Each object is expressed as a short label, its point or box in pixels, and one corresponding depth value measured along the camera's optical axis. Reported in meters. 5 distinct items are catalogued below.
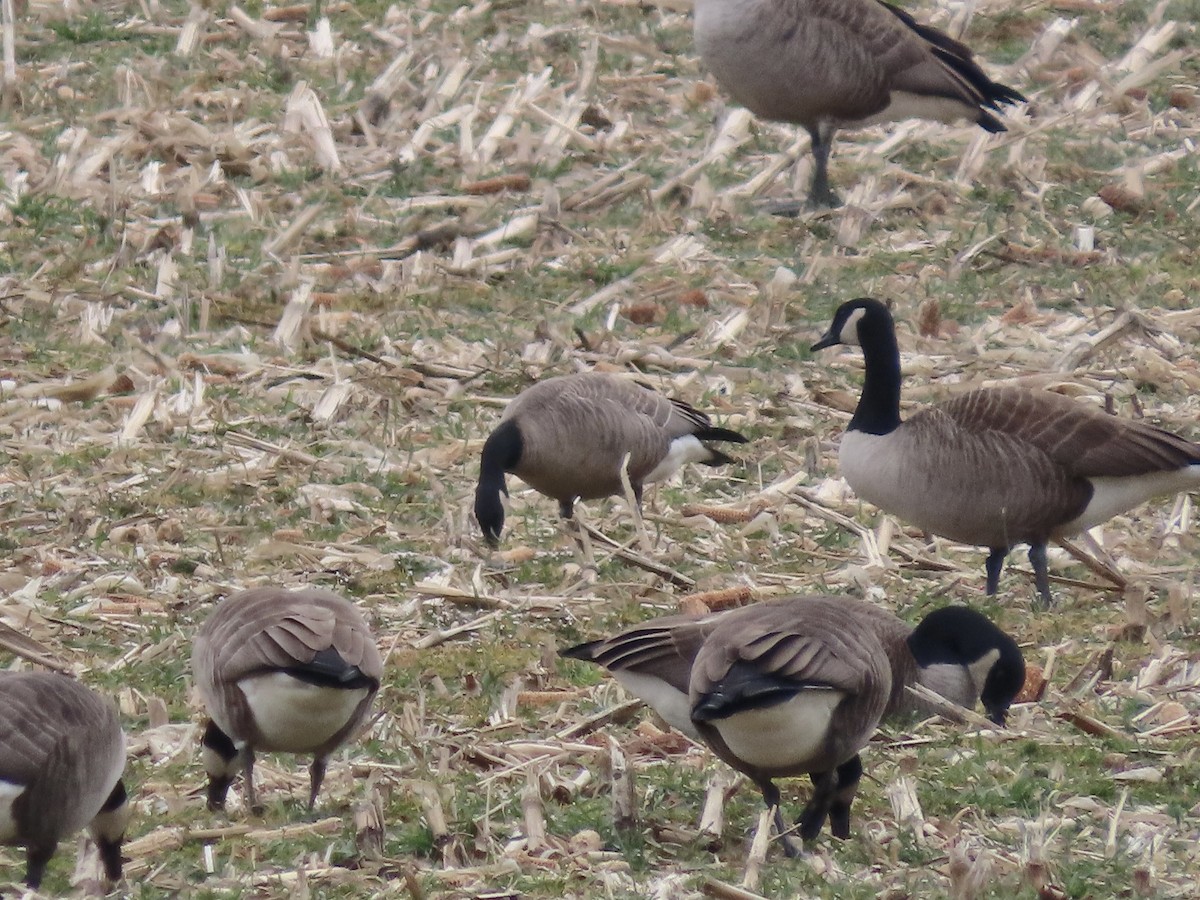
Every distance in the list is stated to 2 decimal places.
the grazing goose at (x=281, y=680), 10.33
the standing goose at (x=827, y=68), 22.75
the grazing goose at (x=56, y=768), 9.46
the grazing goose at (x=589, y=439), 15.88
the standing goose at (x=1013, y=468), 14.19
